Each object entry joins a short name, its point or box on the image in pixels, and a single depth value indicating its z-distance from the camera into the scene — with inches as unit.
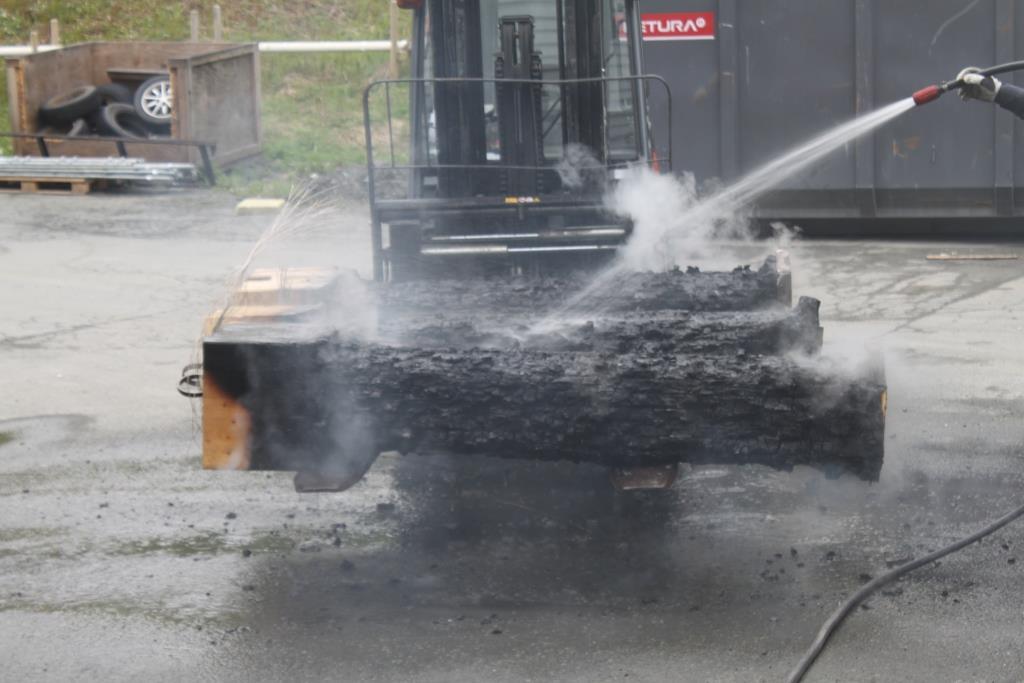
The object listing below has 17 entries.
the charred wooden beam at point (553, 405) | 228.2
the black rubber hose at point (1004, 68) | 233.8
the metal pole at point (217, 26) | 853.2
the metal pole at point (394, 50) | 788.0
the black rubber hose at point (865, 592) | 196.7
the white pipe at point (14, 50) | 828.0
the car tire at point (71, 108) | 689.6
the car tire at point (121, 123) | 686.5
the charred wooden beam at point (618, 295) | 282.4
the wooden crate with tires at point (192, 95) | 663.1
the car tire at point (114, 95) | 712.8
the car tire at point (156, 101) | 700.7
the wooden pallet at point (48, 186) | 652.7
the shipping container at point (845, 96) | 518.6
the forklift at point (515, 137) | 313.0
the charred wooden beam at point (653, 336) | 254.5
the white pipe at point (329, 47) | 866.1
